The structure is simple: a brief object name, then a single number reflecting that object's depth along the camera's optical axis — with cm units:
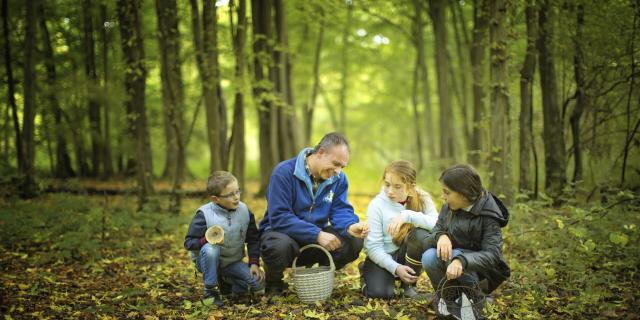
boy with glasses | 422
